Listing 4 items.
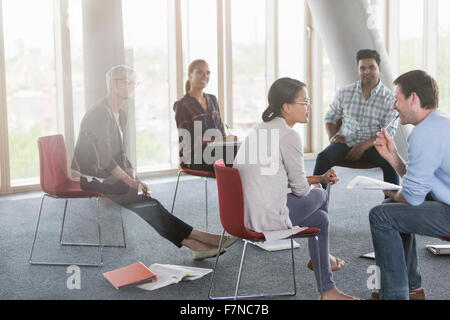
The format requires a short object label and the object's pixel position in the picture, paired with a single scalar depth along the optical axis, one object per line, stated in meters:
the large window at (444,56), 8.09
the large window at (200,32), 6.98
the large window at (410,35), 8.15
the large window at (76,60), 6.15
